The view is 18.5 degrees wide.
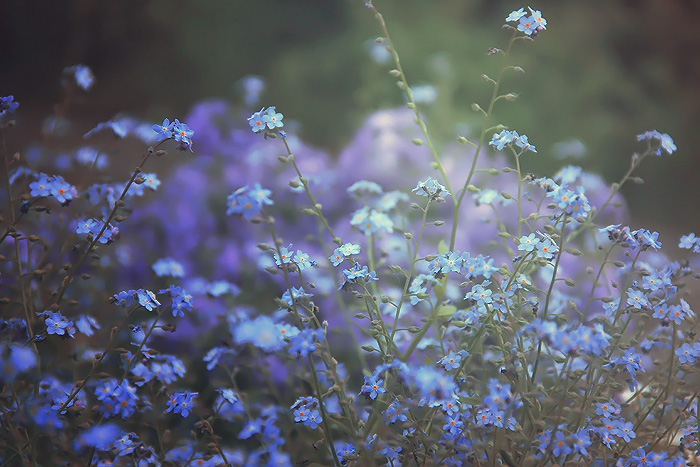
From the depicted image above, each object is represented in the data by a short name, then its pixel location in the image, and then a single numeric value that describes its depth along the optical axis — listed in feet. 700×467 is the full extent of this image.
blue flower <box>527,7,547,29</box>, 2.78
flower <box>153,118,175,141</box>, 2.73
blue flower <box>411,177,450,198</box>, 2.78
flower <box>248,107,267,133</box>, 2.74
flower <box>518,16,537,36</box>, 2.77
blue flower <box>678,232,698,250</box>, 2.80
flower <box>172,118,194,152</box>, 2.71
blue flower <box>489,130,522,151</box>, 2.78
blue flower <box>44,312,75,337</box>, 2.73
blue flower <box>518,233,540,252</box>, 2.75
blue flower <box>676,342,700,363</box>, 2.81
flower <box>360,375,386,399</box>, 2.73
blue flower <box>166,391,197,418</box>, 2.77
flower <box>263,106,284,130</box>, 2.75
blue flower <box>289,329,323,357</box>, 2.67
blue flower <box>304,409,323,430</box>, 2.78
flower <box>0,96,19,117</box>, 2.76
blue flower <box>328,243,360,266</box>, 2.76
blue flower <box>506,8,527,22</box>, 2.78
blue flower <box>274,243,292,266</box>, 2.74
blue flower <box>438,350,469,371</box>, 2.74
